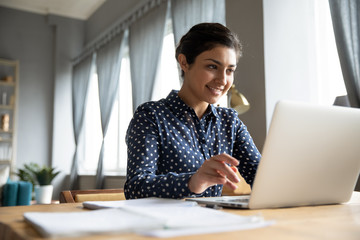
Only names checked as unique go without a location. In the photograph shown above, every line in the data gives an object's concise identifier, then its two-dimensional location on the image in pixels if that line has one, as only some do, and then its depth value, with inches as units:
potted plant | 207.5
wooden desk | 21.4
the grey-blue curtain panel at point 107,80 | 197.2
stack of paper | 20.7
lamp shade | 100.7
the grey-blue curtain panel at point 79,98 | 233.6
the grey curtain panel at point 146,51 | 159.2
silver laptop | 31.9
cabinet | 230.2
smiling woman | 52.0
